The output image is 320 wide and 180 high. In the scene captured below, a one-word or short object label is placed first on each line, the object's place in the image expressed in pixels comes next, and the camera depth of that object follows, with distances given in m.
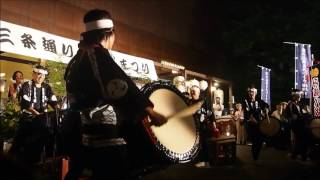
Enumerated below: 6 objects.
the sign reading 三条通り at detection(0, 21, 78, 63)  9.28
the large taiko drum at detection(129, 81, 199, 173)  3.38
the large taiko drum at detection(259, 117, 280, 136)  10.16
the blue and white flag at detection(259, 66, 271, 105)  20.12
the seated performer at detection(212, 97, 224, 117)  15.04
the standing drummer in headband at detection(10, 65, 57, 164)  6.41
